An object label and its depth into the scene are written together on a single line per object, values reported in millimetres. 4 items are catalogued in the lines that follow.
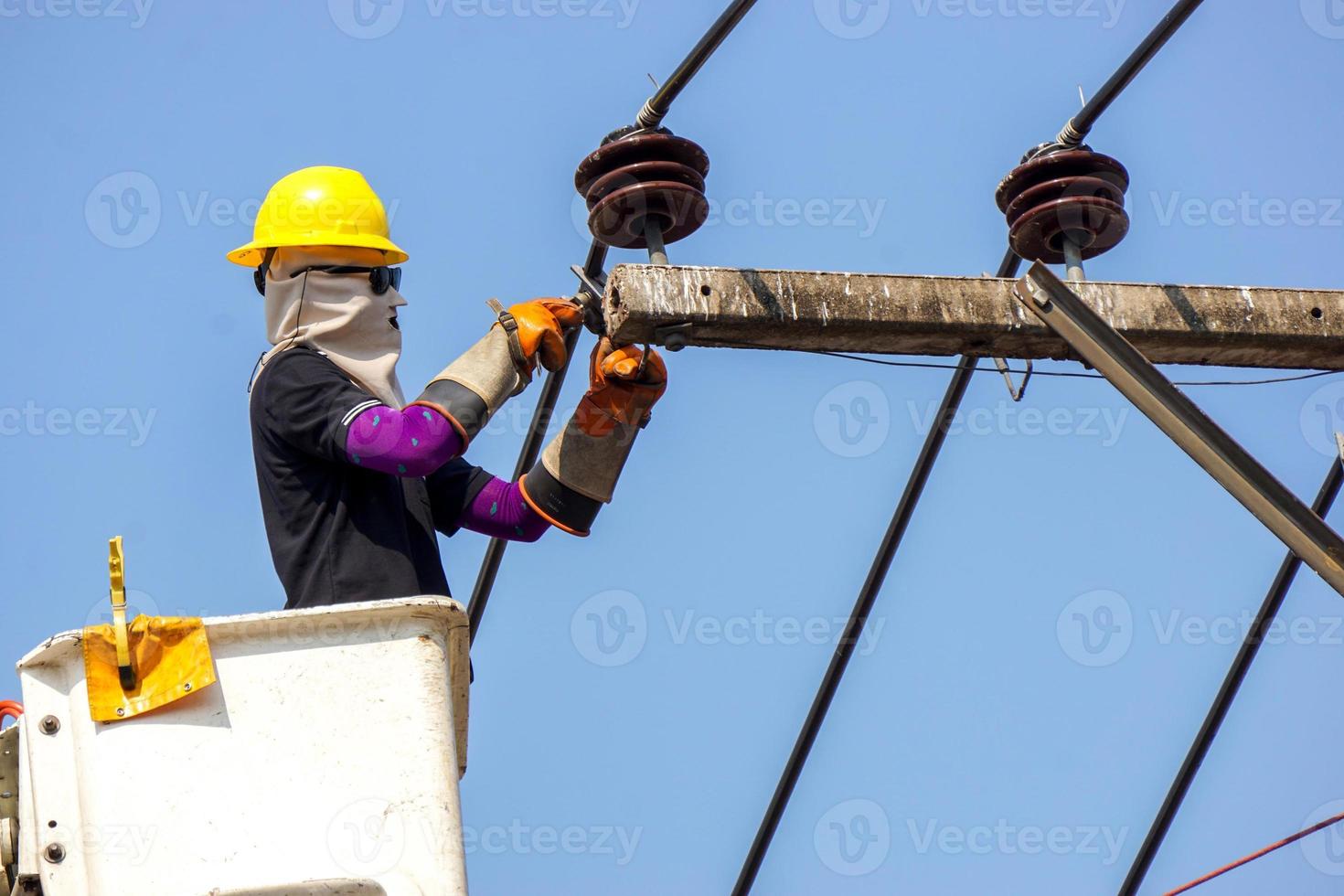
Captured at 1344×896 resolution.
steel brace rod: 8891
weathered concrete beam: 10055
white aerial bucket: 7910
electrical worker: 9875
